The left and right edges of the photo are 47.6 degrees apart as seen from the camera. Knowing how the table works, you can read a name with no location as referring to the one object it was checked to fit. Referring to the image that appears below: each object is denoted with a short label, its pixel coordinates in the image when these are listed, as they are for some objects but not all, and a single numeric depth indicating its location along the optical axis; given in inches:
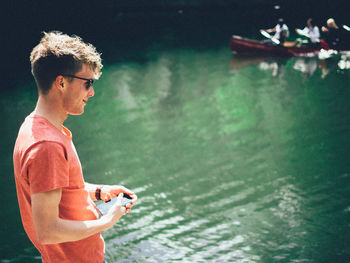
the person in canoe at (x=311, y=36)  740.7
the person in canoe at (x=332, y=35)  711.1
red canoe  732.7
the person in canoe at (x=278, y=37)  759.7
